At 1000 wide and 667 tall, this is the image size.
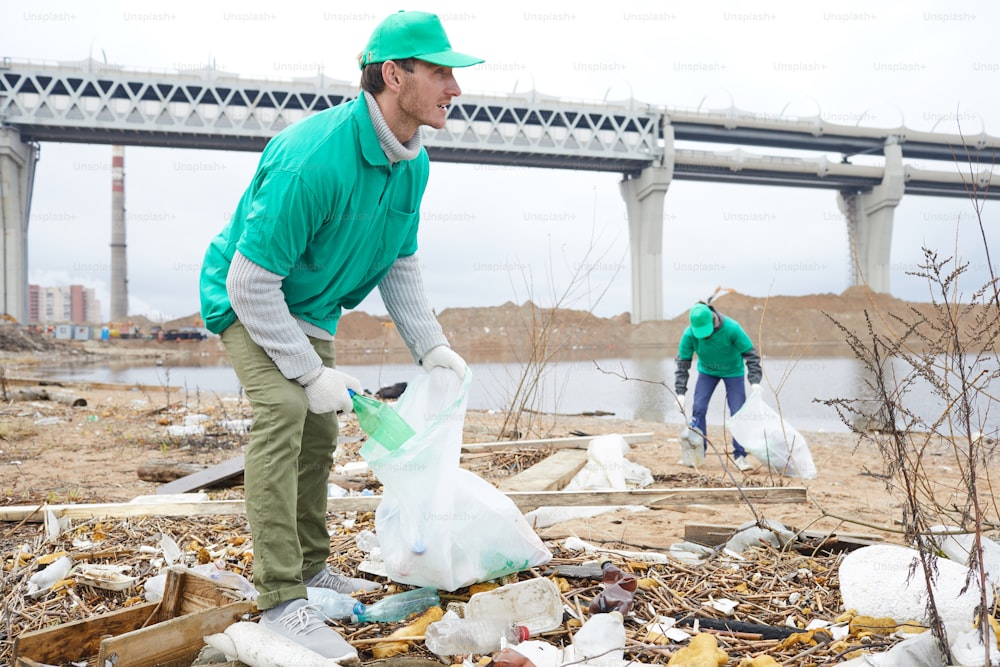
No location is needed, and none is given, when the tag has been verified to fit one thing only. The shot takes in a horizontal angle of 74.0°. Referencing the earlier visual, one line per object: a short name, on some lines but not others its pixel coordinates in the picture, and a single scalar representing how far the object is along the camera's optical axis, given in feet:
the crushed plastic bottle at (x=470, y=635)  6.08
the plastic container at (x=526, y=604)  6.42
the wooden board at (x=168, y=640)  5.50
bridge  107.86
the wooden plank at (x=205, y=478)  13.26
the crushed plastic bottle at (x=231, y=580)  7.17
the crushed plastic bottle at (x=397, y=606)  6.89
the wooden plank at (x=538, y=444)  17.98
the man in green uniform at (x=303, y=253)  6.23
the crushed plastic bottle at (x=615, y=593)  6.91
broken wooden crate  5.60
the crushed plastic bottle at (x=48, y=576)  7.60
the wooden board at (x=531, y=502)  10.35
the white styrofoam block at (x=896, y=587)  6.12
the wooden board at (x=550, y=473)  13.30
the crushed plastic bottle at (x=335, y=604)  6.85
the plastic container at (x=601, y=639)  5.81
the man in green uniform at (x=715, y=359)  19.71
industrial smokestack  161.17
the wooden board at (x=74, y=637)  5.75
